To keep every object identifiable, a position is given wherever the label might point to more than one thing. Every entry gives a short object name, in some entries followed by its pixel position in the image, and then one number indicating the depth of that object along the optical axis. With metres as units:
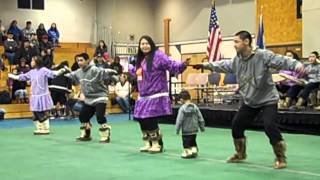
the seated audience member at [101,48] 20.63
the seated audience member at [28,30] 20.70
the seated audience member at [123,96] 18.00
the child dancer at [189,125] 7.10
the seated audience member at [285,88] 11.64
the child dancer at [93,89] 9.15
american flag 14.47
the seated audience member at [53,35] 21.52
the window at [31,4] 22.61
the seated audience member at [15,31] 20.23
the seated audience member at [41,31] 20.61
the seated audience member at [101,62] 15.74
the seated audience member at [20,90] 16.69
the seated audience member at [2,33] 20.05
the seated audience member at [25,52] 18.47
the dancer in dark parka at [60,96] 15.70
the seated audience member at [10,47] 19.08
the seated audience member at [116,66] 17.28
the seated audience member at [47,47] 18.54
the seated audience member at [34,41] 18.97
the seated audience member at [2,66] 17.80
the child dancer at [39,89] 10.66
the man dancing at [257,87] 6.05
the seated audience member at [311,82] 11.43
